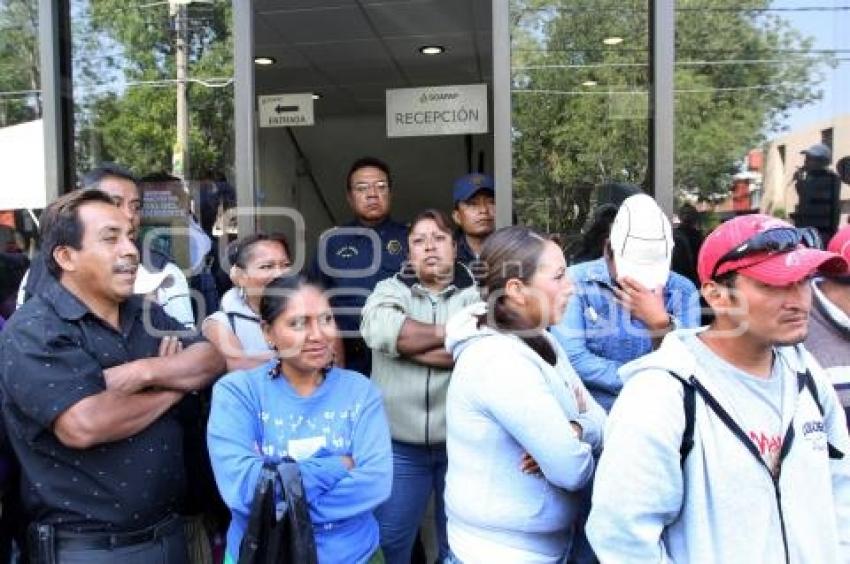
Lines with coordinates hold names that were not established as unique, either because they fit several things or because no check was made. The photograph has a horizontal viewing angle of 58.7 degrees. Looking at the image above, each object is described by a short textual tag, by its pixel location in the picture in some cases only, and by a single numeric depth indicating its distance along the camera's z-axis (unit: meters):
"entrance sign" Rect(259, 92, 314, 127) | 6.34
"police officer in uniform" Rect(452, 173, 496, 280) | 3.43
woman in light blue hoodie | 1.83
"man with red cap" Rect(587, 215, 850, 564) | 1.52
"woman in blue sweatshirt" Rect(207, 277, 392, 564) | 2.04
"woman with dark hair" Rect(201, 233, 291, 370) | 2.69
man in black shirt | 2.00
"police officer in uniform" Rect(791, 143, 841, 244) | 3.85
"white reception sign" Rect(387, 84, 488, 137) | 5.48
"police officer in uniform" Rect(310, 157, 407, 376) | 3.27
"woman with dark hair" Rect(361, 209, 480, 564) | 2.72
